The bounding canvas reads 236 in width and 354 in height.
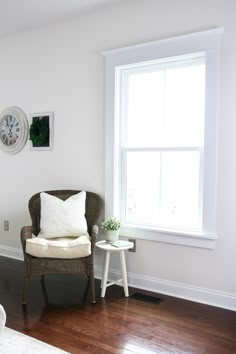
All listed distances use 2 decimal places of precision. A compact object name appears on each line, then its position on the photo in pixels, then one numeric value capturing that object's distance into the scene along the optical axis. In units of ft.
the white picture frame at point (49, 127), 13.18
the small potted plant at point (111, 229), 10.60
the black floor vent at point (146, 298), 10.03
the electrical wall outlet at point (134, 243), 11.23
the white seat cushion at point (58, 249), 9.63
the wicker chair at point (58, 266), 9.77
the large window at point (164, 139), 9.71
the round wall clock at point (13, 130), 14.08
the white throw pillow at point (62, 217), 11.01
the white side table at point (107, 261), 10.11
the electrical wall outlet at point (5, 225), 14.78
